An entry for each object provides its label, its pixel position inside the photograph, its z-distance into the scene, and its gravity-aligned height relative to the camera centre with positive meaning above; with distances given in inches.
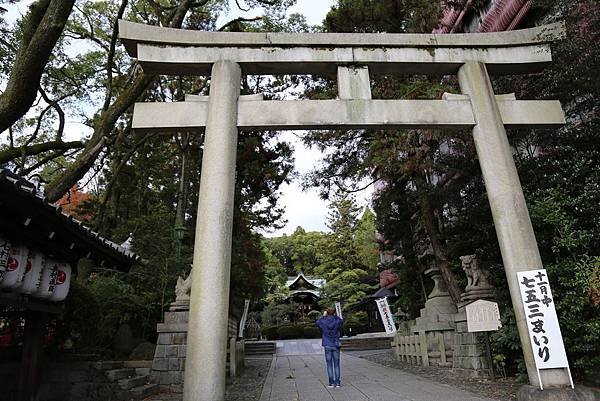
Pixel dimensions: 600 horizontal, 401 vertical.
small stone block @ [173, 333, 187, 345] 338.0 +7.6
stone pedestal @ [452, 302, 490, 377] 340.1 -9.4
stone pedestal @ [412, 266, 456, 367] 413.1 +17.5
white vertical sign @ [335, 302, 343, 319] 1061.5 +86.8
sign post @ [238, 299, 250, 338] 740.9 +48.3
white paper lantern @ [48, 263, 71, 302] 244.6 +40.5
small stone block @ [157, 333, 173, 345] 339.0 +7.9
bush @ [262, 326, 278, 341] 1254.3 +35.5
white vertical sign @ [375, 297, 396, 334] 641.0 +39.7
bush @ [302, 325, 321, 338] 1241.4 +35.1
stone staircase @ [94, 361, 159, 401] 277.1 -20.8
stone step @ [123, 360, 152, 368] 342.1 -12.7
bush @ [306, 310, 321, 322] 1368.1 +96.7
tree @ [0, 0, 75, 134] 223.0 +153.9
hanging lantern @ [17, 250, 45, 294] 211.5 +40.8
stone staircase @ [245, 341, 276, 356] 858.1 -6.1
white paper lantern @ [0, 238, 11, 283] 186.0 +43.4
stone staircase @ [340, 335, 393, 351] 924.2 -1.6
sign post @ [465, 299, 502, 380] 307.3 +16.9
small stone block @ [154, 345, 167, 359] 335.3 -2.4
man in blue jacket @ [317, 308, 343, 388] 323.0 +1.9
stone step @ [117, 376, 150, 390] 284.0 -23.4
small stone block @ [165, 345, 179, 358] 334.6 -2.5
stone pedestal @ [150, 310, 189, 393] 326.8 -4.0
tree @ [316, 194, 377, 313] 1235.9 +261.0
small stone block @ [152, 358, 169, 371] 331.0 -12.7
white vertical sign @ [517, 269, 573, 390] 202.2 +8.6
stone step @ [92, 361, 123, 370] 275.4 -10.7
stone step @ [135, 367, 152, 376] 332.4 -18.0
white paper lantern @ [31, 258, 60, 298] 226.9 +40.1
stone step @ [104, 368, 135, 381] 279.7 -17.1
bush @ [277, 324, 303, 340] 1238.9 +36.6
